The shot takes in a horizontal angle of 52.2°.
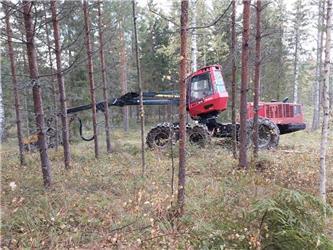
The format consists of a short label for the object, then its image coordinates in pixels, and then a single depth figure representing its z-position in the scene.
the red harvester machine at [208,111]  13.38
